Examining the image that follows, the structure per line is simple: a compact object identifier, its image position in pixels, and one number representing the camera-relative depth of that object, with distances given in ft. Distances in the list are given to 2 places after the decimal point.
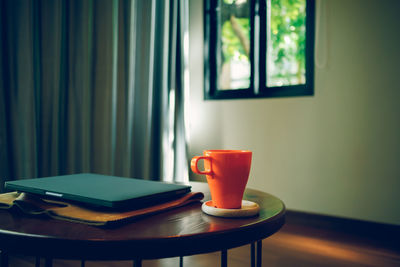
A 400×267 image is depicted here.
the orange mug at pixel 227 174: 1.63
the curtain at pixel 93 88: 4.66
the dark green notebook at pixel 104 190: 1.61
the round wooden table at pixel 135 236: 1.26
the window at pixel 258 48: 7.46
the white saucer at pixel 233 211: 1.65
